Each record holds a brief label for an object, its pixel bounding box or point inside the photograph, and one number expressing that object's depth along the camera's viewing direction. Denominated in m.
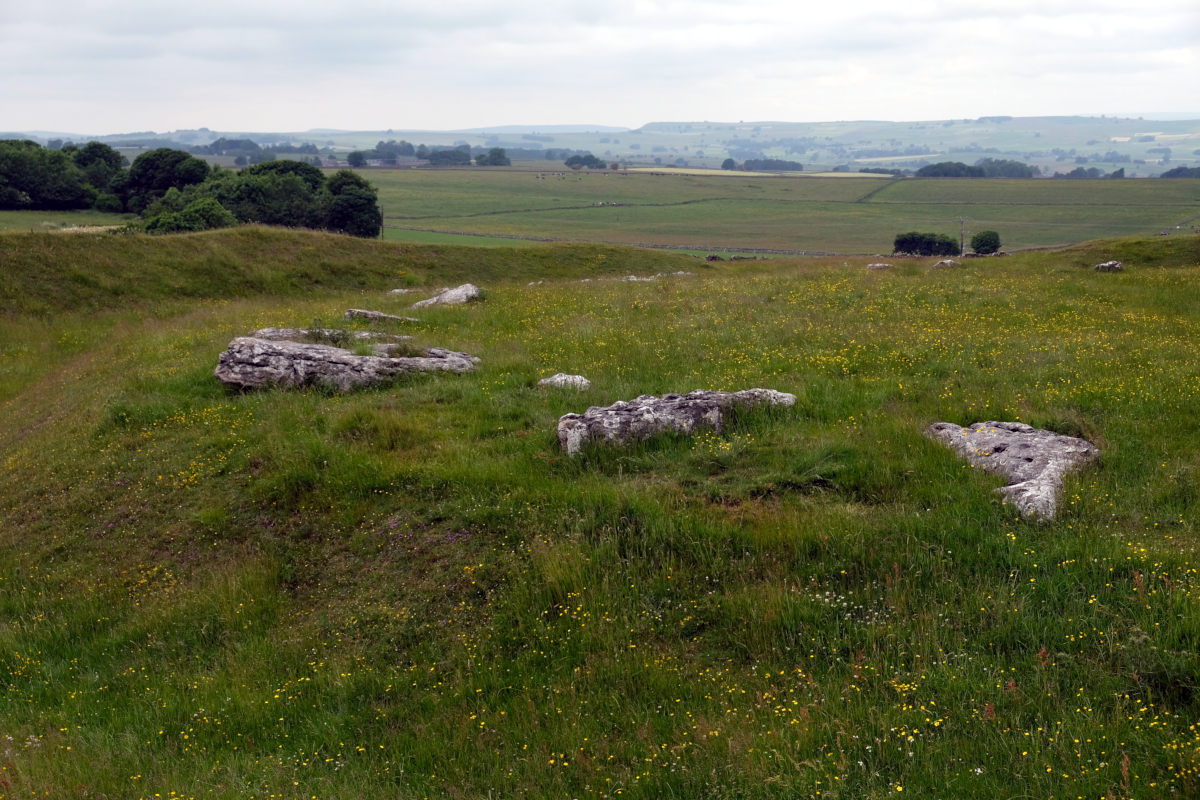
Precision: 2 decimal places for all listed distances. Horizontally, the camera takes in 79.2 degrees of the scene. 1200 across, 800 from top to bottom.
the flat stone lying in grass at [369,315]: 21.92
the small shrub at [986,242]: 104.56
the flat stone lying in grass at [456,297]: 26.77
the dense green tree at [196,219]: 57.56
